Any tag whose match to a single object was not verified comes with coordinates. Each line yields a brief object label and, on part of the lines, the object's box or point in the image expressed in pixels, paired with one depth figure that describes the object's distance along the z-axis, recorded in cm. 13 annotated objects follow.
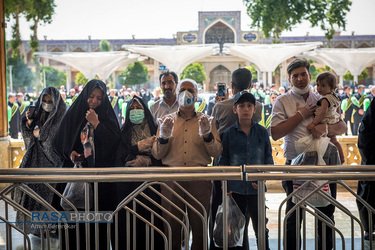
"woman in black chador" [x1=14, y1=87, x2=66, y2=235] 383
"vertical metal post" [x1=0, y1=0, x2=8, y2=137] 560
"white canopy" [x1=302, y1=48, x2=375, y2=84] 1686
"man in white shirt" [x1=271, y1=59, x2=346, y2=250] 327
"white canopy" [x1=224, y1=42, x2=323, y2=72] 1553
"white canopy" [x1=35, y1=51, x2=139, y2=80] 1608
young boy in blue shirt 321
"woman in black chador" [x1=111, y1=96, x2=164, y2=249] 330
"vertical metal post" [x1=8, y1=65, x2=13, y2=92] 2719
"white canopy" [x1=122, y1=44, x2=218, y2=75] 1480
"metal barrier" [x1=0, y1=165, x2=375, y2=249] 233
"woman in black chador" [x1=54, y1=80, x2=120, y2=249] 334
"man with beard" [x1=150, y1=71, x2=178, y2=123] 389
